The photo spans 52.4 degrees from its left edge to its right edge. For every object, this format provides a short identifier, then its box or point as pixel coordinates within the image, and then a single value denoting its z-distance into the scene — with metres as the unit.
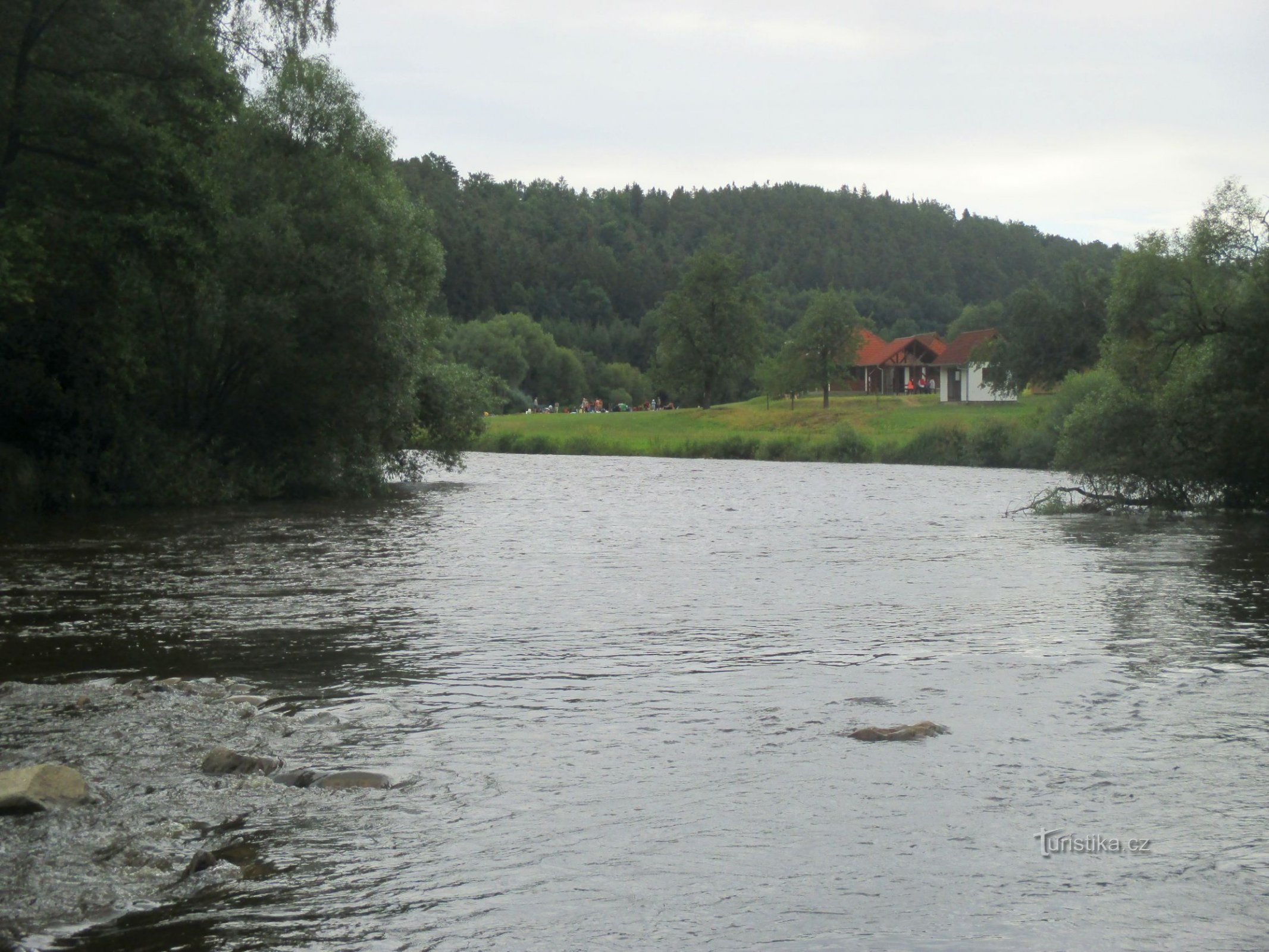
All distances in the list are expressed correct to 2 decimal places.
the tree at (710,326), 123.50
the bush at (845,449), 78.19
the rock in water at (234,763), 9.28
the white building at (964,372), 120.00
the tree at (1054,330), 102.69
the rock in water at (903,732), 10.66
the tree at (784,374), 107.50
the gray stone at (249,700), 11.63
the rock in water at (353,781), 9.07
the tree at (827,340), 105.75
